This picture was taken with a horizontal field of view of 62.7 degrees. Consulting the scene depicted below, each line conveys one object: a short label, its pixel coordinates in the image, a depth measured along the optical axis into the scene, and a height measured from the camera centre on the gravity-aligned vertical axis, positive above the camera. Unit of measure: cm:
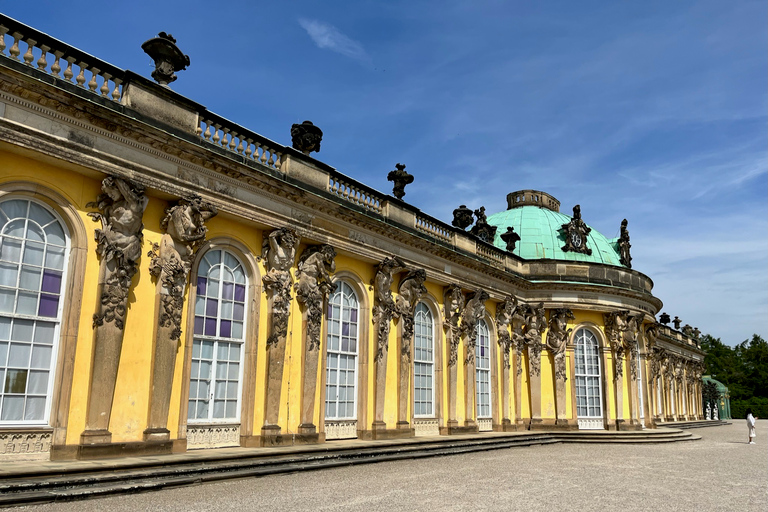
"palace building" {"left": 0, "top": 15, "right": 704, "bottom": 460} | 1138 +252
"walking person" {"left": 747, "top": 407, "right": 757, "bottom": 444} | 2718 -90
